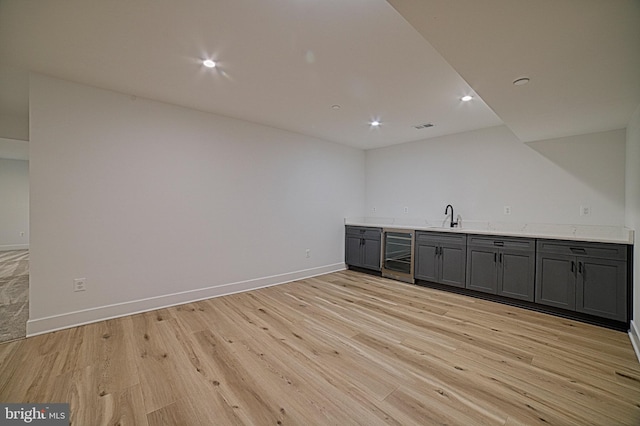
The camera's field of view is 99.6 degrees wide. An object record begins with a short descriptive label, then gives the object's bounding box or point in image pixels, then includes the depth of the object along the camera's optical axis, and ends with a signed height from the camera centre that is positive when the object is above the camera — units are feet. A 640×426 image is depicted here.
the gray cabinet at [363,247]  16.03 -2.19
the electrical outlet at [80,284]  9.14 -2.50
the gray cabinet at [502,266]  10.89 -2.31
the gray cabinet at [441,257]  12.75 -2.27
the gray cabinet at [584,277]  9.00 -2.33
